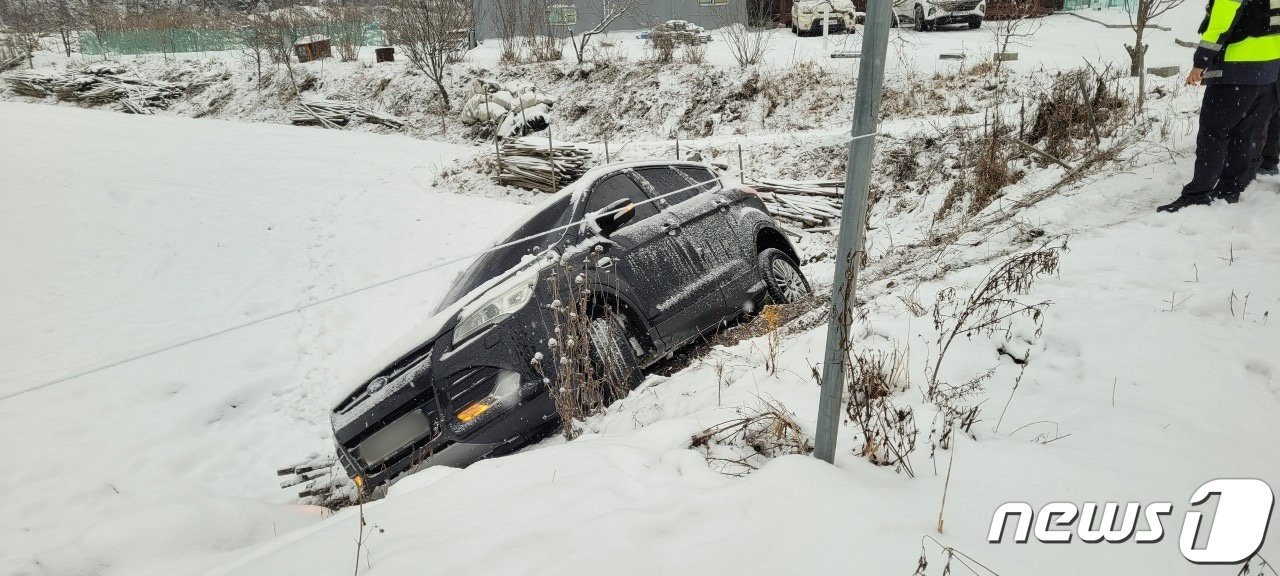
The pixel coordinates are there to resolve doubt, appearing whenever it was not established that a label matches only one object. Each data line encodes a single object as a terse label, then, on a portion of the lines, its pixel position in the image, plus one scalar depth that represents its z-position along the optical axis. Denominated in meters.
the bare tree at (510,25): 20.49
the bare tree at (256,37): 22.16
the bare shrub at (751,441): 2.43
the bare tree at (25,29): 25.80
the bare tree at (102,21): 26.50
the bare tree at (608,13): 18.70
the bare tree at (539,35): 19.73
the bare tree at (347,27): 23.94
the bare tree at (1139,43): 8.36
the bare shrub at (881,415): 2.27
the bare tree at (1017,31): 11.05
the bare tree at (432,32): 17.81
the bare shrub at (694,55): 16.56
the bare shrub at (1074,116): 7.28
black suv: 3.30
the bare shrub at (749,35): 15.40
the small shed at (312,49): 23.53
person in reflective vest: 4.11
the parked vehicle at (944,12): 17.38
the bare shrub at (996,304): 3.11
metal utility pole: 1.76
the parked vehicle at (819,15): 18.47
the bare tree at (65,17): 27.41
